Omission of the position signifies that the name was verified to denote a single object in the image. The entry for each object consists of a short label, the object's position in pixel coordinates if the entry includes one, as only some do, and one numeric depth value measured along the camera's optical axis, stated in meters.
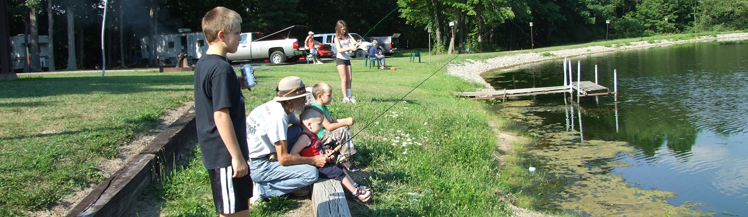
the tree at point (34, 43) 27.75
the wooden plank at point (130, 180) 4.32
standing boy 3.09
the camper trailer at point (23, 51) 30.11
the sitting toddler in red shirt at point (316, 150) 4.91
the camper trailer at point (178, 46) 29.36
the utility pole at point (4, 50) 13.73
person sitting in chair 22.12
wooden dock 16.12
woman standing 9.30
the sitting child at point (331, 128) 5.48
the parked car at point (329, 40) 31.73
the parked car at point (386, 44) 35.94
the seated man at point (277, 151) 4.35
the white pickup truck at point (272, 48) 25.70
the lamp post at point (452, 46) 38.94
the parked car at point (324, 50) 28.31
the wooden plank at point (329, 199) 4.29
